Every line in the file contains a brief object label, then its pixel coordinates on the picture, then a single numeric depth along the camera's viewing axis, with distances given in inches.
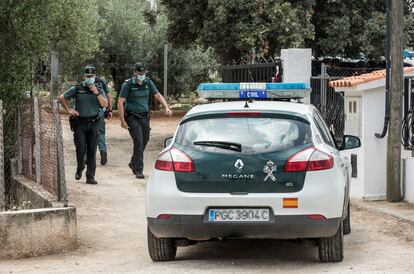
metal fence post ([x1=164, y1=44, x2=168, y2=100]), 1462.8
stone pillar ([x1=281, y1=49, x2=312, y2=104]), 700.7
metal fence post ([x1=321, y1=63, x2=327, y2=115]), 685.9
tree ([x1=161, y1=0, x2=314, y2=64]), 927.7
